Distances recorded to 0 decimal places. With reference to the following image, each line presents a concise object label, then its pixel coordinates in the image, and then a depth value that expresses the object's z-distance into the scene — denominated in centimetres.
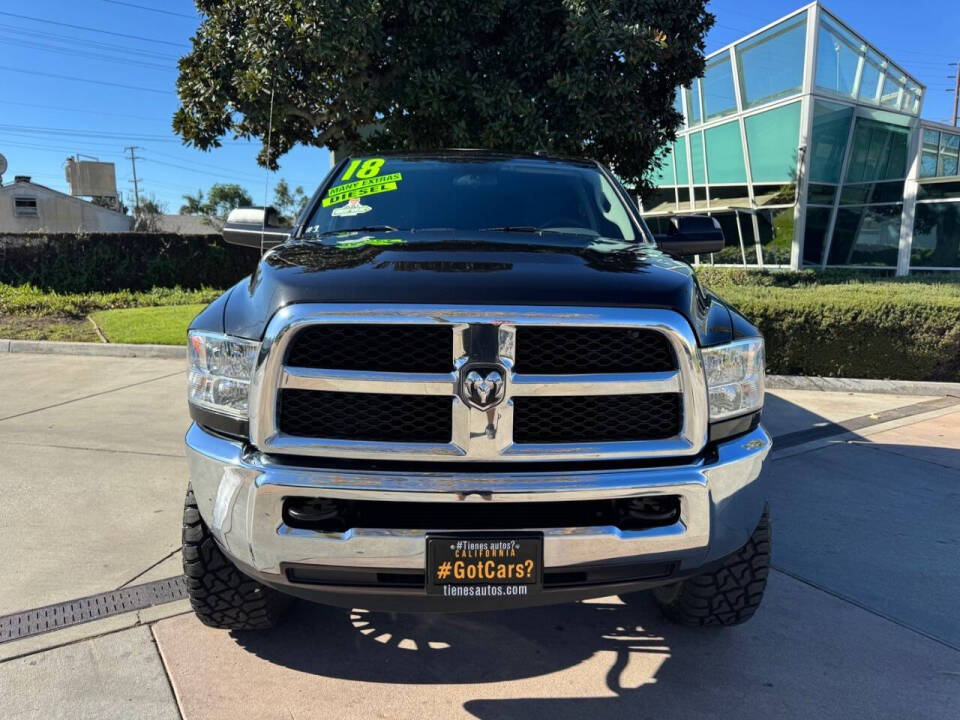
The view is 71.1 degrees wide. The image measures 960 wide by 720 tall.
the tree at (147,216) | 3553
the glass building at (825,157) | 1805
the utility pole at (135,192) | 7579
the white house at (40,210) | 4312
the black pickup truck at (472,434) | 187
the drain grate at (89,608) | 259
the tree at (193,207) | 7831
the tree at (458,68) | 886
